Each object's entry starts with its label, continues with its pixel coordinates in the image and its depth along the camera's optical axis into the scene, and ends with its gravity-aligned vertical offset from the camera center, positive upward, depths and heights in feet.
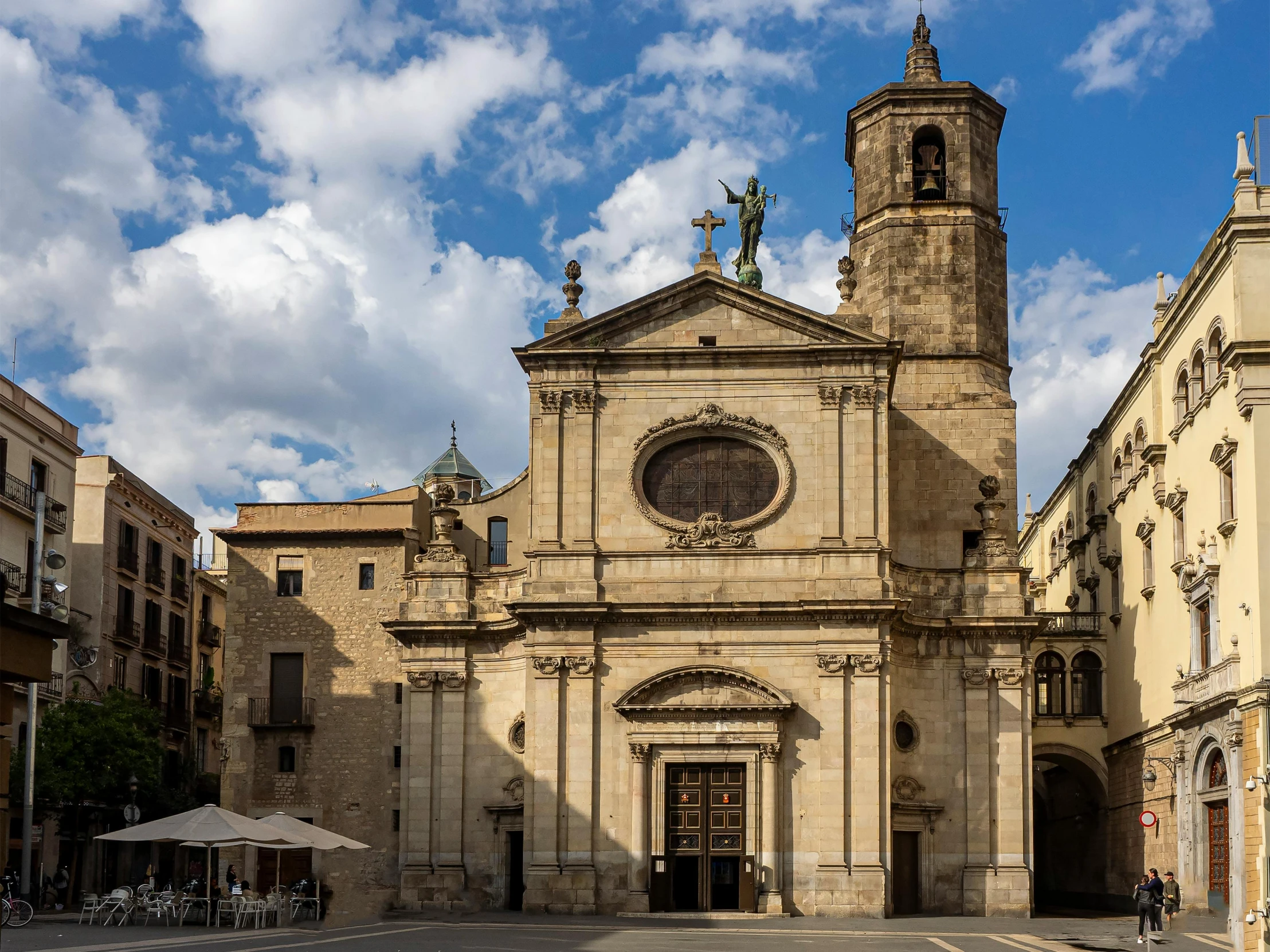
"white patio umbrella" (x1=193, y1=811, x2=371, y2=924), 113.09 -7.27
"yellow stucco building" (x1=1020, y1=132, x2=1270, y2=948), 108.17 +9.03
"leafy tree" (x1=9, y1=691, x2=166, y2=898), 147.02 -2.29
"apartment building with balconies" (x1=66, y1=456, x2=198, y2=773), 173.99 +15.27
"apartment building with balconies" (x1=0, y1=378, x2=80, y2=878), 144.66 +21.56
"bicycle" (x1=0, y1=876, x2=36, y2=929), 104.78 -11.67
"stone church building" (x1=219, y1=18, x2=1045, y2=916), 126.93 +6.76
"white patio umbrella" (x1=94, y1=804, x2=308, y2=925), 107.24 -6.54
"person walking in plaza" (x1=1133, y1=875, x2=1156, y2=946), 95.96 -9.60
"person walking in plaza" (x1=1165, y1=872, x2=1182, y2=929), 112.06 -10.81
